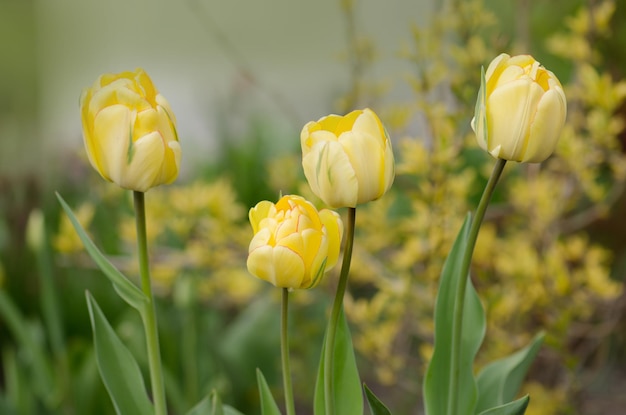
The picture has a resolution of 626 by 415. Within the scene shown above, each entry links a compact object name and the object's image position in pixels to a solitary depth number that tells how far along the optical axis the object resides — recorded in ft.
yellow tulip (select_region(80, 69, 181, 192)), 3.93
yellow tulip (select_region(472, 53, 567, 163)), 3.86
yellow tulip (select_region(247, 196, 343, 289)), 3.91
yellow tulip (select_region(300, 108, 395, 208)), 3.90
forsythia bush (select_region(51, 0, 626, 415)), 6.72
